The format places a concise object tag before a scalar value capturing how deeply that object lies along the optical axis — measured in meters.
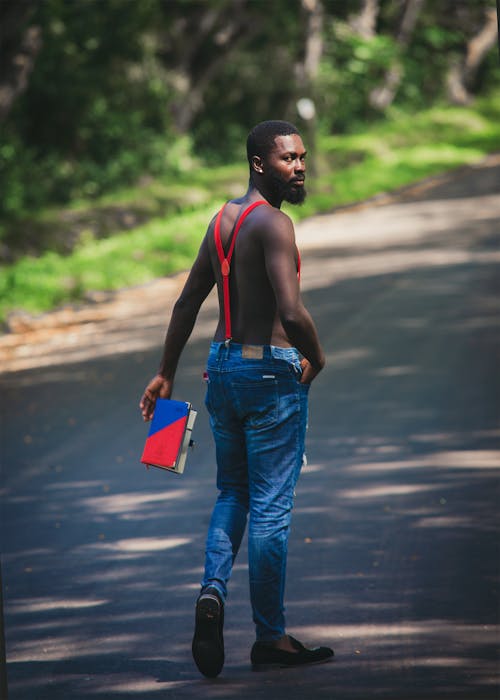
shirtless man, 8.80
